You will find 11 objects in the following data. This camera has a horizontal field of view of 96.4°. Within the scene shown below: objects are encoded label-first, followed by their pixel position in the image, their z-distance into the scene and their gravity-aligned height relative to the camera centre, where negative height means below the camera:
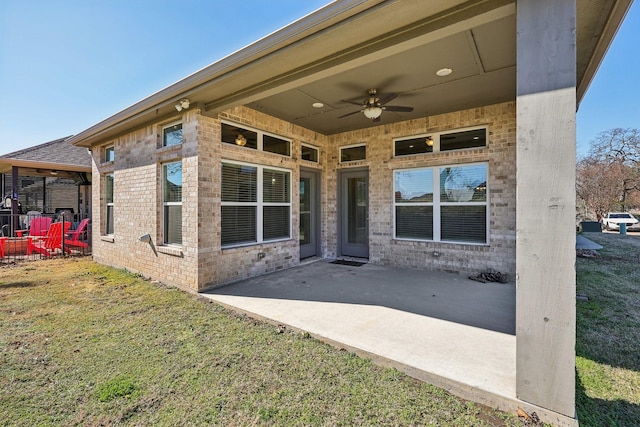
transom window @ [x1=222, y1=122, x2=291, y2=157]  5.23 +1.47
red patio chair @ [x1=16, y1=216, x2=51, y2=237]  9.16 -0.44
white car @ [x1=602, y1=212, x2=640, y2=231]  15.32 -0.40
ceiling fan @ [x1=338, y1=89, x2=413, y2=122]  4.71 +1.81
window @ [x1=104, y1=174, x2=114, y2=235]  7.30 +0.30
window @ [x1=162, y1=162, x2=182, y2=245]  5.25 +0.20
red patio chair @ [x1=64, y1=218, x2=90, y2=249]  8.50 -0.82
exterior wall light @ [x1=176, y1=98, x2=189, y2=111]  4.55 +1.76
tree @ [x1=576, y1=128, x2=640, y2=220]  17.34 +2.35
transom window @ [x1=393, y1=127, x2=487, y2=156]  5.66 +1.51
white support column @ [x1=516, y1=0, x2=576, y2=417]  1.86 +0.06
